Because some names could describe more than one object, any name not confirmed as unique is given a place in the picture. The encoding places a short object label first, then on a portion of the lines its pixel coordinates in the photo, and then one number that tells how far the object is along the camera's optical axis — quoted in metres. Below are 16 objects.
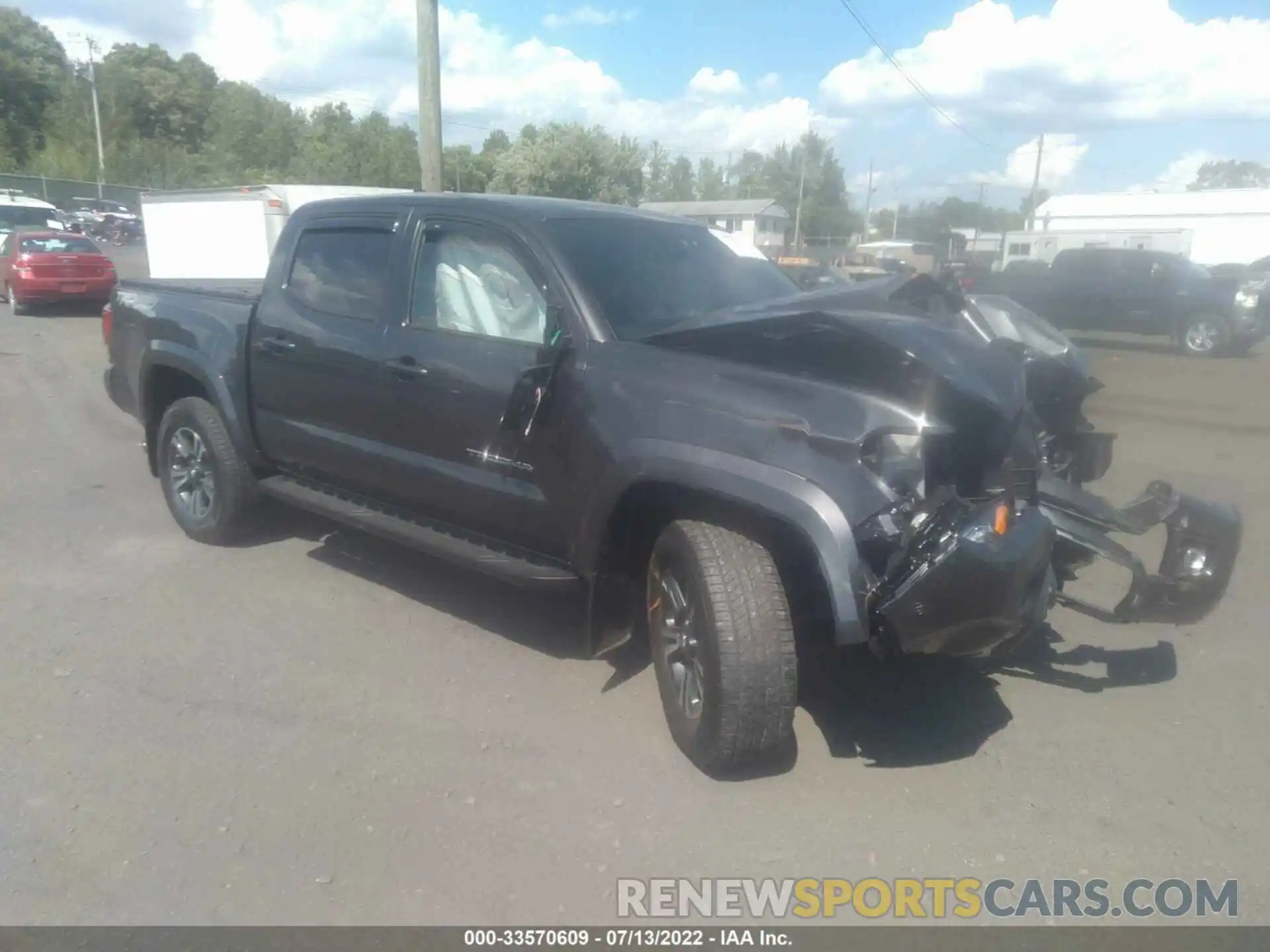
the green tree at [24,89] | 65.25
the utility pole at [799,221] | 52.84
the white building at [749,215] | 55.62
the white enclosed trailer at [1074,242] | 31.09
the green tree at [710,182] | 97.56
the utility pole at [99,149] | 55.56
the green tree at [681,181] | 93.50
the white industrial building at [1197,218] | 37.31
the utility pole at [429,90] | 11.72
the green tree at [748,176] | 90.56
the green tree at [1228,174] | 94.36
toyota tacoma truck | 3.23
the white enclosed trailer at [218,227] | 17.81
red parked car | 18.00
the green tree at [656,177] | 74.57
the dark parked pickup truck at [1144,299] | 17.30
